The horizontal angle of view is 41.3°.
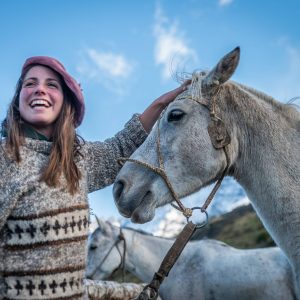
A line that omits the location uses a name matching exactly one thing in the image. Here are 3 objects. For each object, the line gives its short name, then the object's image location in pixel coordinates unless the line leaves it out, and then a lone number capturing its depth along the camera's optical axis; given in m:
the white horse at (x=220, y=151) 2.94
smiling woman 2.64
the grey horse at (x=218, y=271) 5.81
